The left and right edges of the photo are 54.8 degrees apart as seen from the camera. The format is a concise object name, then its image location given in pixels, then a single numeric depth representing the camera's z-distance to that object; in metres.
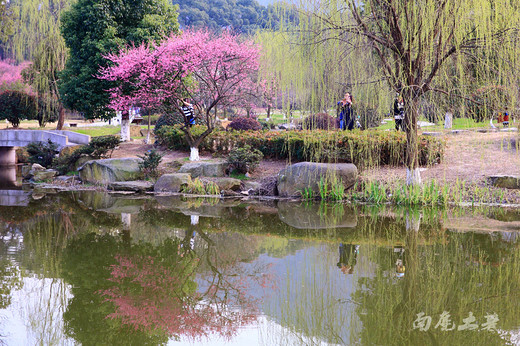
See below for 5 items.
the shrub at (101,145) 15.41
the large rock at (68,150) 16.39
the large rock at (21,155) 22.69
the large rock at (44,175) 15.41
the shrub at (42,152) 16.83
